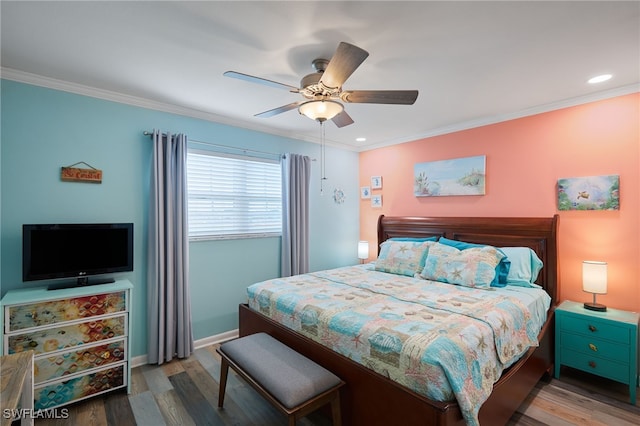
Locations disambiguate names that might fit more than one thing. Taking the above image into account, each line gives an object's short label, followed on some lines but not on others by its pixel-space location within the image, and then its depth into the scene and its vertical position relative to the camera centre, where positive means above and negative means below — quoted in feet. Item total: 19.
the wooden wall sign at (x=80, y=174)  8.34 +1.07
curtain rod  9.61 +2.51
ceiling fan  5.77 +2.65
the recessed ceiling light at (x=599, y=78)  7.90 +3.61
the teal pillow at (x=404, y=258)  10.79 -1.71
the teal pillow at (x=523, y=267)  9.37 -1.76
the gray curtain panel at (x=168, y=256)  9.46 -1.44
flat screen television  7.51 -1.07
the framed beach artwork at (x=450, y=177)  11.69 +1.46
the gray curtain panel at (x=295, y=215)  12.84 -0.14
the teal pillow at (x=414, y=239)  12.16 -1.14
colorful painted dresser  6.88 -3.07
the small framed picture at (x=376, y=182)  15.39 +1.56
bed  4.98 -3.20
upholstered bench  5.36 -3.26
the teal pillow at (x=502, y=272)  9.23 -1.89
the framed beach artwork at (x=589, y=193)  8.77 +0.59
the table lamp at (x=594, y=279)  8.29 -1.88
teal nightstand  7.61 -3.53
